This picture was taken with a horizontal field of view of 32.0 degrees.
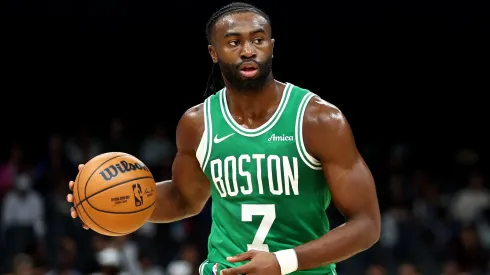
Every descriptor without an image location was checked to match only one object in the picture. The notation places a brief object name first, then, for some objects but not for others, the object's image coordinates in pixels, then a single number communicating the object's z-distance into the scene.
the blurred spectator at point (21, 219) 12.17
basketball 4.64
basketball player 4.32
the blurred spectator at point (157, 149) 14.28
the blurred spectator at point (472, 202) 13.88
